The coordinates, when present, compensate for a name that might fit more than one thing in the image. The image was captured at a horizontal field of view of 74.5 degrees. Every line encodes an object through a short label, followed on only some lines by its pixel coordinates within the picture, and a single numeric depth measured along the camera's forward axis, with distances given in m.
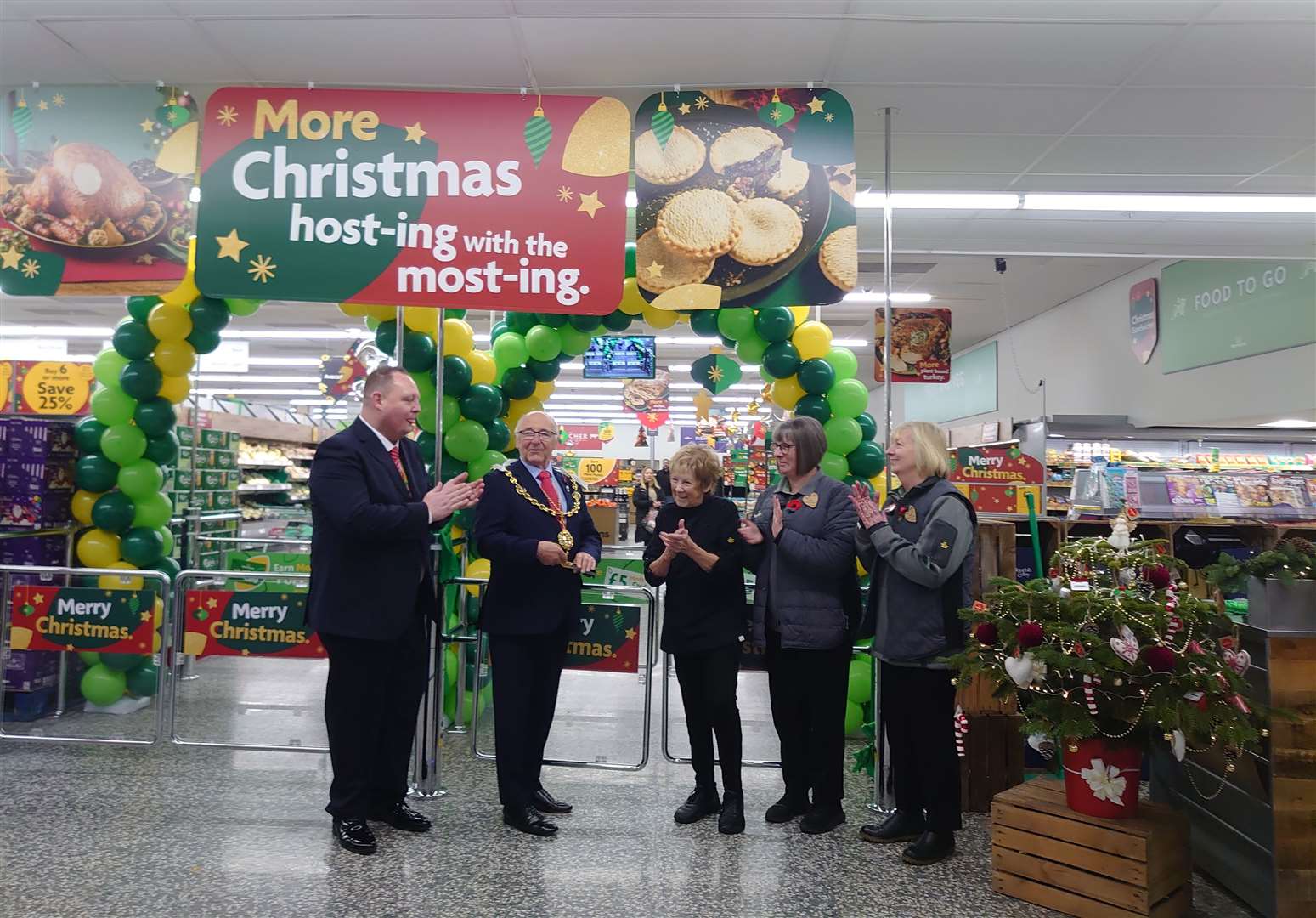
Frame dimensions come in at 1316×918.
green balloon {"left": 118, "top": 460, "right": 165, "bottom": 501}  5.07
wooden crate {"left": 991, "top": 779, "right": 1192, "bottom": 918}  2.68
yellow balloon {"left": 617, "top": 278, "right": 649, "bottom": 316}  4.85
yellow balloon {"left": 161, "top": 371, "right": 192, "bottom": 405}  5.18
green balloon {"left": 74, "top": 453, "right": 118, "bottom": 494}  5.05
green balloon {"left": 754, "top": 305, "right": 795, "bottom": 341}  4.95
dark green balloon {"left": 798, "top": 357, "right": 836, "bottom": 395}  4.98
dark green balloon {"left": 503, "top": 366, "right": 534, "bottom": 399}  5.24
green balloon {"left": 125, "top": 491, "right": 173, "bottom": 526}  5.16
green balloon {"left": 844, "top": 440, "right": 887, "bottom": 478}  4.98
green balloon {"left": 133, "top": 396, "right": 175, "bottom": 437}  5.09
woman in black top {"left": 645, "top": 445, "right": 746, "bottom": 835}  3.35
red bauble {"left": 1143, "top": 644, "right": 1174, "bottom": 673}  2.66
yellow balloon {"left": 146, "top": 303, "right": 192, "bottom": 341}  4.99
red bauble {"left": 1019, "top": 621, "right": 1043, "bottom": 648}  2.76
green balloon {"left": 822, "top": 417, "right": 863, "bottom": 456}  4.93
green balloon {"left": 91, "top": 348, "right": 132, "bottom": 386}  5.09
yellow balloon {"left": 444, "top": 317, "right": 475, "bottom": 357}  4.91
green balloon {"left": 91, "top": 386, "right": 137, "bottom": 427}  5.06
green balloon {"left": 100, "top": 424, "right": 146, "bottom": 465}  5.02
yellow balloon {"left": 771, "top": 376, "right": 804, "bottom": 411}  5.11
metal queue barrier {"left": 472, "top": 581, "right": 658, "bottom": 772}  3.92
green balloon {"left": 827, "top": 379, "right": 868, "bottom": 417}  5.00
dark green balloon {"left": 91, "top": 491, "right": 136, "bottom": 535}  5.03
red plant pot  2.80
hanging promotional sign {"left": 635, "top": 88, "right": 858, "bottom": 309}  3.56
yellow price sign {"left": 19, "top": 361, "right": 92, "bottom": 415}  7.63
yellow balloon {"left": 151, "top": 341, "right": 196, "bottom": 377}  5.04
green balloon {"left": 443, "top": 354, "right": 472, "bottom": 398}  4.79
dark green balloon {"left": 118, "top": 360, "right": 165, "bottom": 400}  4.99
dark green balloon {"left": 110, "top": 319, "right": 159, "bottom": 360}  4.96
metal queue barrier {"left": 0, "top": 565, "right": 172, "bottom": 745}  4.15
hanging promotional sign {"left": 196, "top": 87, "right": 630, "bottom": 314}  3.28
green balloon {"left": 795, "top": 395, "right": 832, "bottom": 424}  5.00
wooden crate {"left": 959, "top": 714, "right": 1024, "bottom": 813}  3.74
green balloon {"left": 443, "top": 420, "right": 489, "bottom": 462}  4.88
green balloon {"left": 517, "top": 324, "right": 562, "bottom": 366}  5.11
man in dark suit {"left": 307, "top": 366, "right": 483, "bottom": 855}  3.07
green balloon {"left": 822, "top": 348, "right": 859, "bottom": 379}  5.16
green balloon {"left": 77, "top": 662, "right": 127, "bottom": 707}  4.98
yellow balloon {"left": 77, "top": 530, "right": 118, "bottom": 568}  5.06
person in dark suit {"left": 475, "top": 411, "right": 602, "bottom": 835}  3.35
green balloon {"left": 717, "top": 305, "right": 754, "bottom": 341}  4.96
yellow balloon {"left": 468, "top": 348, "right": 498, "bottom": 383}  5.05
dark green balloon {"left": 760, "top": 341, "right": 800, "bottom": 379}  4.97
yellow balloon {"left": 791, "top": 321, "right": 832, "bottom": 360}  5.05
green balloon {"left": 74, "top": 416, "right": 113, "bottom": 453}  5.11
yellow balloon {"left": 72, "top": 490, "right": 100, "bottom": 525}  5.14
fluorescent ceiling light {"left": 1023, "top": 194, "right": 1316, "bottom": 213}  6.36
